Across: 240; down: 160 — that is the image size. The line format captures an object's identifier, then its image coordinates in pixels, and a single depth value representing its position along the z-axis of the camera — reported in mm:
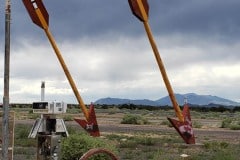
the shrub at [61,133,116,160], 11779
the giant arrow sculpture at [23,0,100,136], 18327
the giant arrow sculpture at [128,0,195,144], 17294
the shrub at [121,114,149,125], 41296
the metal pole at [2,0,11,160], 7922
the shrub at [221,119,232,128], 38740
